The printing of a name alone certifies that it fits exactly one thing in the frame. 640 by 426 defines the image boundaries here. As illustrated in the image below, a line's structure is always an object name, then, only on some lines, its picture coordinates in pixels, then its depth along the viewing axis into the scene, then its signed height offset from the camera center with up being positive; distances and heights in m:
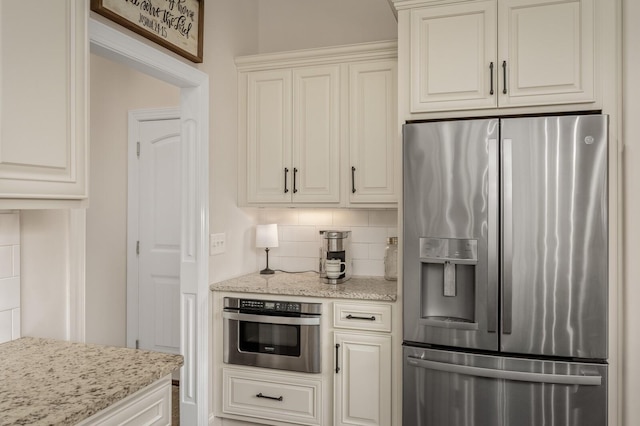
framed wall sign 2.11 +0.91
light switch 2.88 -0.20
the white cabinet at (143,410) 1.34 -0.59
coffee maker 3.01 -0.26
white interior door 3.80 -0.19
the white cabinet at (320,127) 2.93 +0.52
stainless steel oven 2.71 -0.70
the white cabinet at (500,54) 2.28 +0.76
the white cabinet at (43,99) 1.30 +0.32
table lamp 3.25 -0.17
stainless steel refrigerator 2.15 -0.28
